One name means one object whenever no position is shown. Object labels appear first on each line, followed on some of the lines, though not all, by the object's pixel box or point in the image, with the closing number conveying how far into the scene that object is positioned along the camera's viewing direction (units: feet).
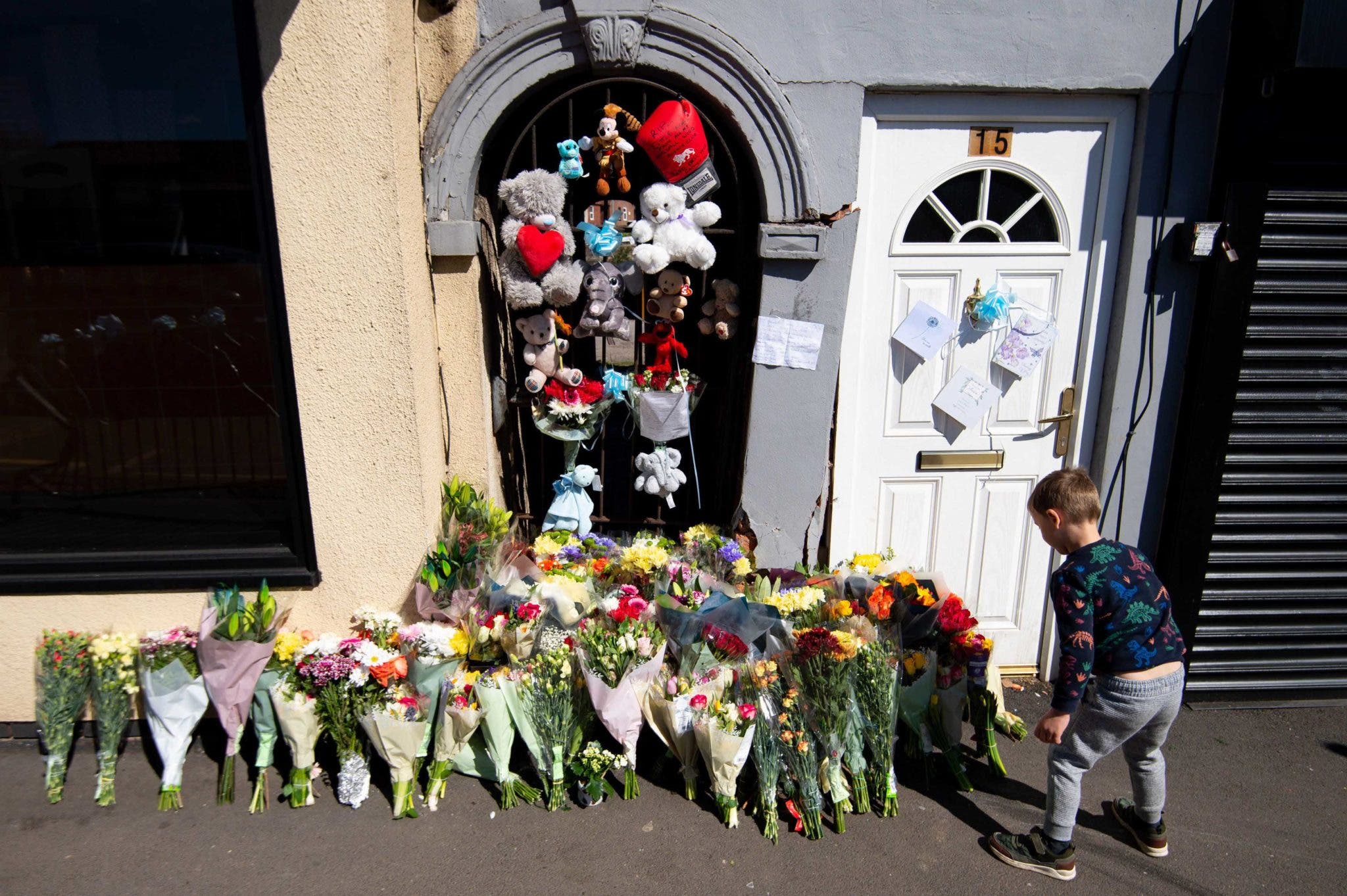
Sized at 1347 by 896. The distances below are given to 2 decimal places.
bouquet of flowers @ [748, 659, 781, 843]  9.95
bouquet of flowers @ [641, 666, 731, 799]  10.25
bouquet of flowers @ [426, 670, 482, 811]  10.32
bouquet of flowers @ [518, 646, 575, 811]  10.07
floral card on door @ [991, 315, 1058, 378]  12.62
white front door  12.12
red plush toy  12.69
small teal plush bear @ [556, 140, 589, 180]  11.84
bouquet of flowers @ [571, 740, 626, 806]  10.46
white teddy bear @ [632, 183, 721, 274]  11.93
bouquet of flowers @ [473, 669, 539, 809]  10.30
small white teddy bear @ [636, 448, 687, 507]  12.96
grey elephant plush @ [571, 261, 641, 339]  12.36
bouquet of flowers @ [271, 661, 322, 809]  10.27
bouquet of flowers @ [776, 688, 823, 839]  9.87
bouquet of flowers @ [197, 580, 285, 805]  10.46
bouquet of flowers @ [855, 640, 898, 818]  10.09
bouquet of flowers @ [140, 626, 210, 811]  10.53
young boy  8.77
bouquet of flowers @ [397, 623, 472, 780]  10.41
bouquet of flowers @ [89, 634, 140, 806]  10.69
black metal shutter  11.93
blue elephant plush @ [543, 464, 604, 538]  13.12
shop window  11.32
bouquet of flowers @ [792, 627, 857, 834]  9.84
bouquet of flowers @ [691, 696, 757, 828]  9.89
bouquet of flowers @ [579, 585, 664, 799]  10.17
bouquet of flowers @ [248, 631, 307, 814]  10.48
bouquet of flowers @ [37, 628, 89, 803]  10.67
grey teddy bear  11.87
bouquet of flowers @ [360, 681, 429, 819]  10.09
